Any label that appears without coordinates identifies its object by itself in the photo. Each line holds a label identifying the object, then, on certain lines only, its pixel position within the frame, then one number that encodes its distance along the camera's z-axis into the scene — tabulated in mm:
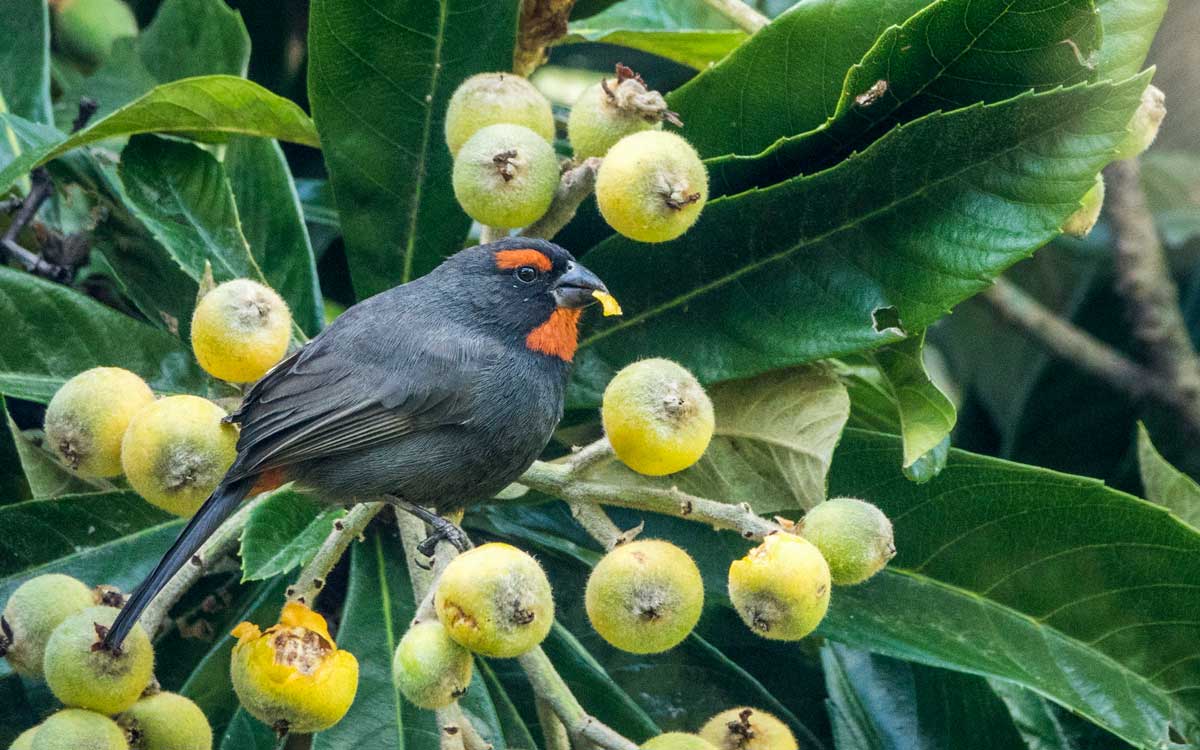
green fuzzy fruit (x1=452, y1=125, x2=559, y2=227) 4828
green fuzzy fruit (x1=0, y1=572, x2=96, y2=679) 4508
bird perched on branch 5547
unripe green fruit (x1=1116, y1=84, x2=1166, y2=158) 5336
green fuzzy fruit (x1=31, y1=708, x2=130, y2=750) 4145
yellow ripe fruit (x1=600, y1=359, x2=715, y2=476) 4355
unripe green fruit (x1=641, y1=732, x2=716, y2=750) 4227
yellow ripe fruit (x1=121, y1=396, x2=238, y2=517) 4562
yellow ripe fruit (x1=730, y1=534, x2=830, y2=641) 4016
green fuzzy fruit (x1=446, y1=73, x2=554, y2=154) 5207
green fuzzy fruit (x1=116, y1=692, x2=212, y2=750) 4410
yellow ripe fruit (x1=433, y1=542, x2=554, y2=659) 3930
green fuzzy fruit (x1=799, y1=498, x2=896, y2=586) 4227
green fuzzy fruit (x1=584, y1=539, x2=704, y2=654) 4156
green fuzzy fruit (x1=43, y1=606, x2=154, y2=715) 4215
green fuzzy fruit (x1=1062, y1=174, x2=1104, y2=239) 5207
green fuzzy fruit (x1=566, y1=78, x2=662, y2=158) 4980
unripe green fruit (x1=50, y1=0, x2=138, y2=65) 8930
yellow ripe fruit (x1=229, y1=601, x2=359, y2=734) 4109
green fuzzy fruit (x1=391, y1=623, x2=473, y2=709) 4016
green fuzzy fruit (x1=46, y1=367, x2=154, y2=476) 4762
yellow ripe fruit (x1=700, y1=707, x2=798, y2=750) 4555
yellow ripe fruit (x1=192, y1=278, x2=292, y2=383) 4805
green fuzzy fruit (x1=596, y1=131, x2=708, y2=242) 4555
